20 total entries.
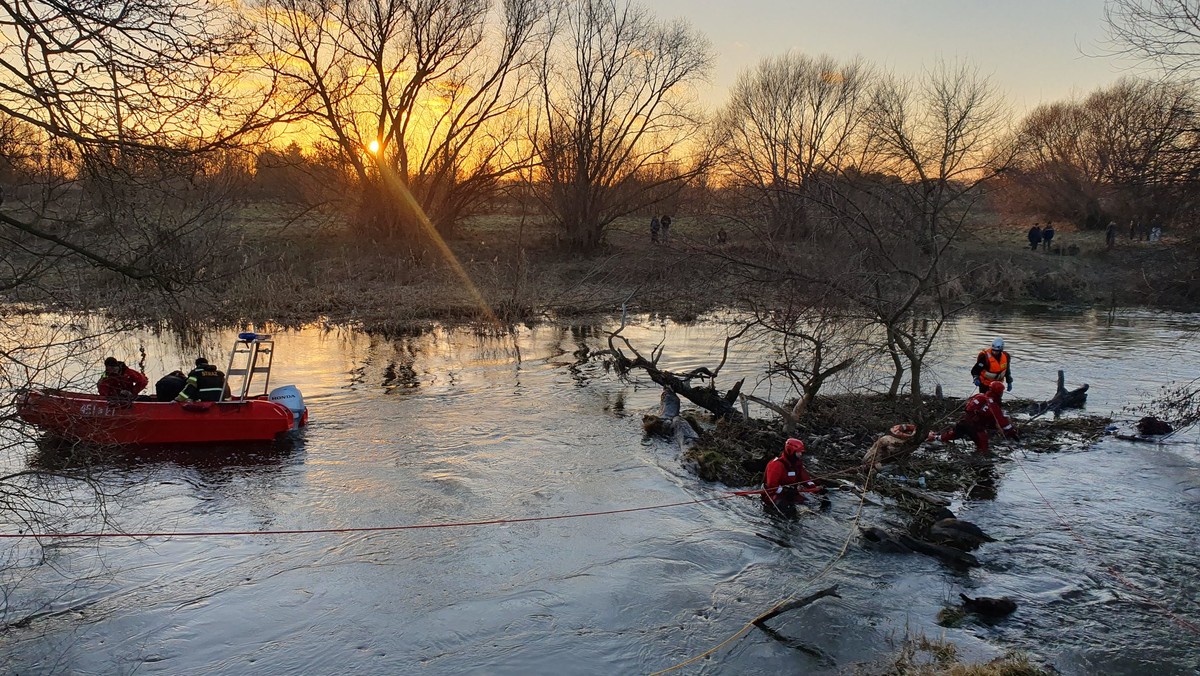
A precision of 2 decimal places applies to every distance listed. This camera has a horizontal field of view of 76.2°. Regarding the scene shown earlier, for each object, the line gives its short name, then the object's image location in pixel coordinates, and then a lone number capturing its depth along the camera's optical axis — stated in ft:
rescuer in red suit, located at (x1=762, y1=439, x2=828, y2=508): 31.27
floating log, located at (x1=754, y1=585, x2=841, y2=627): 22.17
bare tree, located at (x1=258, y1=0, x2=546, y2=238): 101.09
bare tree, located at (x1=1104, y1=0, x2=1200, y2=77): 31.73
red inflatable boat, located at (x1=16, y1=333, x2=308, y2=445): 37.22
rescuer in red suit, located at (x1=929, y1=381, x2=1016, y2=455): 37.86
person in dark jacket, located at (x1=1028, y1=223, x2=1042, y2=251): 129.39
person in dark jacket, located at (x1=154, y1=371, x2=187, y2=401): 41.04
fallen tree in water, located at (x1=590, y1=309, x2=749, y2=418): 45.96
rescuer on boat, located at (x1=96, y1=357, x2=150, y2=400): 37.55
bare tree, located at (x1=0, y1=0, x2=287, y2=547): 18.03
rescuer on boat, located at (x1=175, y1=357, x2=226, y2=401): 40.45
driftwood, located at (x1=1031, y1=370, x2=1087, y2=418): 48.57
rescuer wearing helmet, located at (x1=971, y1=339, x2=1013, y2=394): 45.06
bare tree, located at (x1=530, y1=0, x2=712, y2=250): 116.16
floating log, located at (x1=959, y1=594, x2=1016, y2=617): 23.73
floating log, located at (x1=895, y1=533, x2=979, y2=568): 27.48
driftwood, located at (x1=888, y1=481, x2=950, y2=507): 31.19
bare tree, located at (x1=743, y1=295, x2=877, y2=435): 39.91
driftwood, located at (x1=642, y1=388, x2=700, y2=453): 42.42
